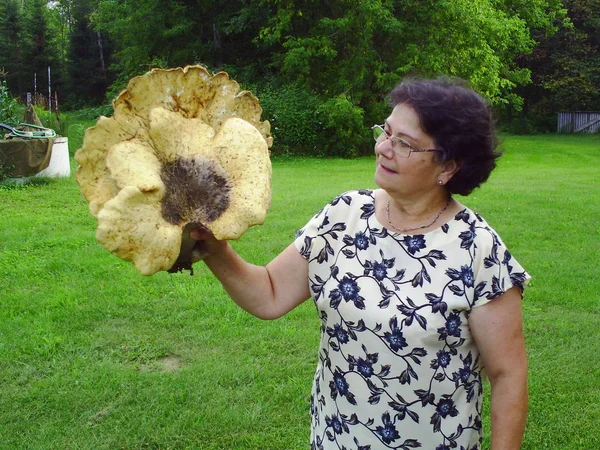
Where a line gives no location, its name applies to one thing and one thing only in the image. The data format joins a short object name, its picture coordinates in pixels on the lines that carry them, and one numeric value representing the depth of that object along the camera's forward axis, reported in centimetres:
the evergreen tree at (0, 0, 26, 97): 4166
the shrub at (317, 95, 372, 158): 1725
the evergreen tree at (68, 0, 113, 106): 4166
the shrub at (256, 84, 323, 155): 1781
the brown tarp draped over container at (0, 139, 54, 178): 991
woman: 162
